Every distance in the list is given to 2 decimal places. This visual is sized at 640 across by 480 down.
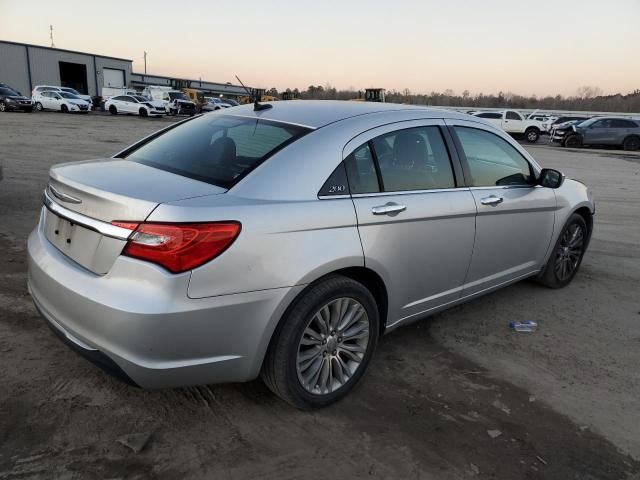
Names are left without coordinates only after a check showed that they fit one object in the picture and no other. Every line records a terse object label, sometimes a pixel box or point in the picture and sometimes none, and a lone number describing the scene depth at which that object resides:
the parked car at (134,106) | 36.47
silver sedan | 2.27
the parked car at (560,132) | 27.44
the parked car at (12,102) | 31.58
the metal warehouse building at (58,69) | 50.38
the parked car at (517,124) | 29.58
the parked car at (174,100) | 42.44
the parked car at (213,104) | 42.86
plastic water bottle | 4.07
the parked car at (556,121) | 32.84
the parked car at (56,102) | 34.66
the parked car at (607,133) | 26.00
